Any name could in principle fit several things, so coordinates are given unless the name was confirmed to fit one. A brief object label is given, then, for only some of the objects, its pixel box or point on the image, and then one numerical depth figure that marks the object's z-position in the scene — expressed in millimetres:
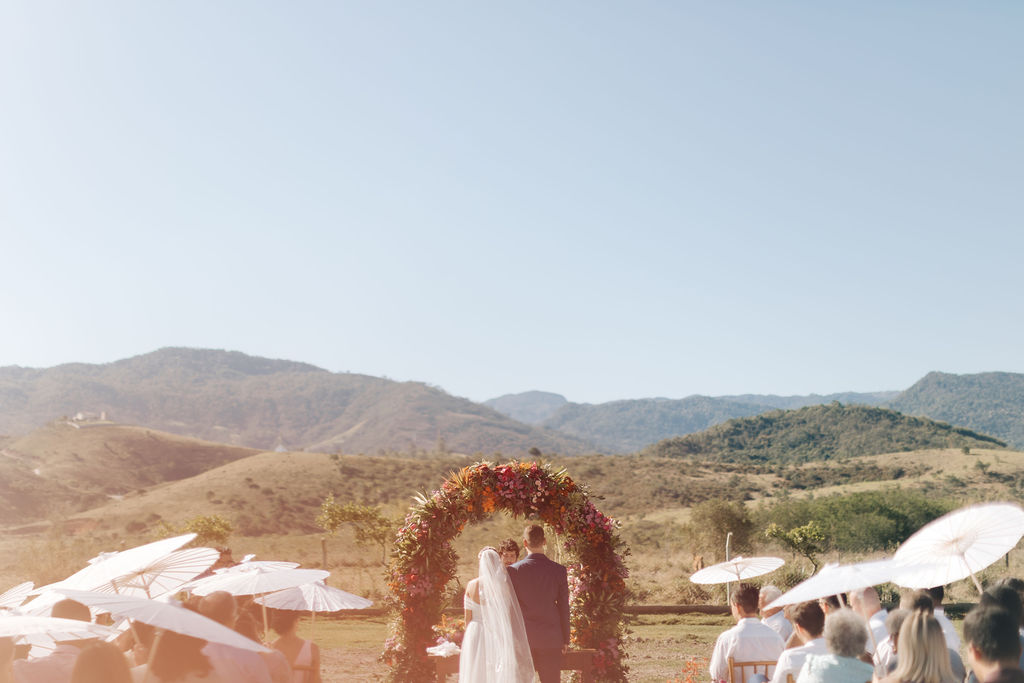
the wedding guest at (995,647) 4316
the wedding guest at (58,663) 5383
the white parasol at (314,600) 5879
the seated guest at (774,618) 7195
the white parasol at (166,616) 3814
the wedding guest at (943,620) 6225
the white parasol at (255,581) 5699
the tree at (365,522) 26547
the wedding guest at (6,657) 5046
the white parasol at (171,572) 5430
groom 9000
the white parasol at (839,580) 4953
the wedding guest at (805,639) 5613
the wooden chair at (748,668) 6602
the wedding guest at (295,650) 5512
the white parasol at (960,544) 5074
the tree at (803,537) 25641
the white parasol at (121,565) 4975
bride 8820
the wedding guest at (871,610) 6398
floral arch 10516
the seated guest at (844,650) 4898
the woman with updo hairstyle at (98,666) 4238
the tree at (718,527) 34094
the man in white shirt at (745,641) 6621
